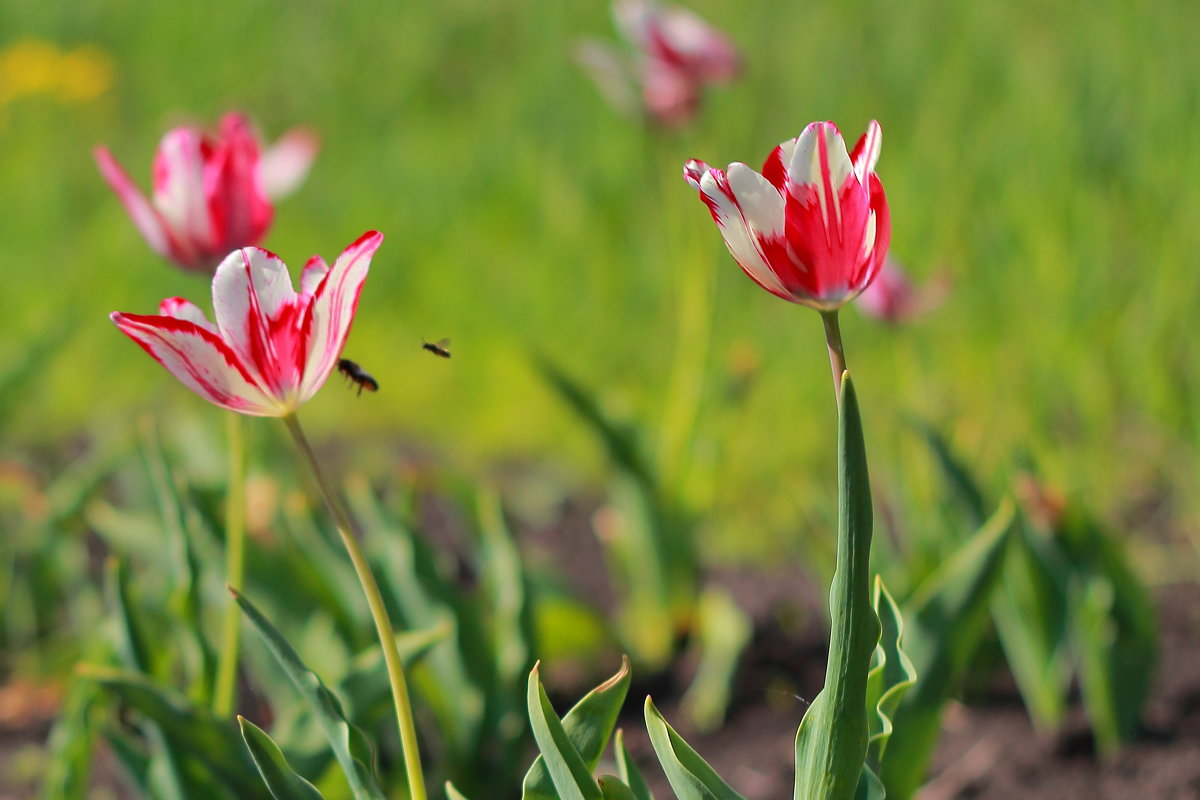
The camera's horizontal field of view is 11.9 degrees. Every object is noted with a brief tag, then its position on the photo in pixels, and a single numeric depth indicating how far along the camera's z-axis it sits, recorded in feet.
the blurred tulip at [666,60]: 8.73
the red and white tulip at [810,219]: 5.57
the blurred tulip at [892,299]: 8.11
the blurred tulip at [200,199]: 6.41
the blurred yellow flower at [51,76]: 23.47
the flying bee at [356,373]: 5.84
